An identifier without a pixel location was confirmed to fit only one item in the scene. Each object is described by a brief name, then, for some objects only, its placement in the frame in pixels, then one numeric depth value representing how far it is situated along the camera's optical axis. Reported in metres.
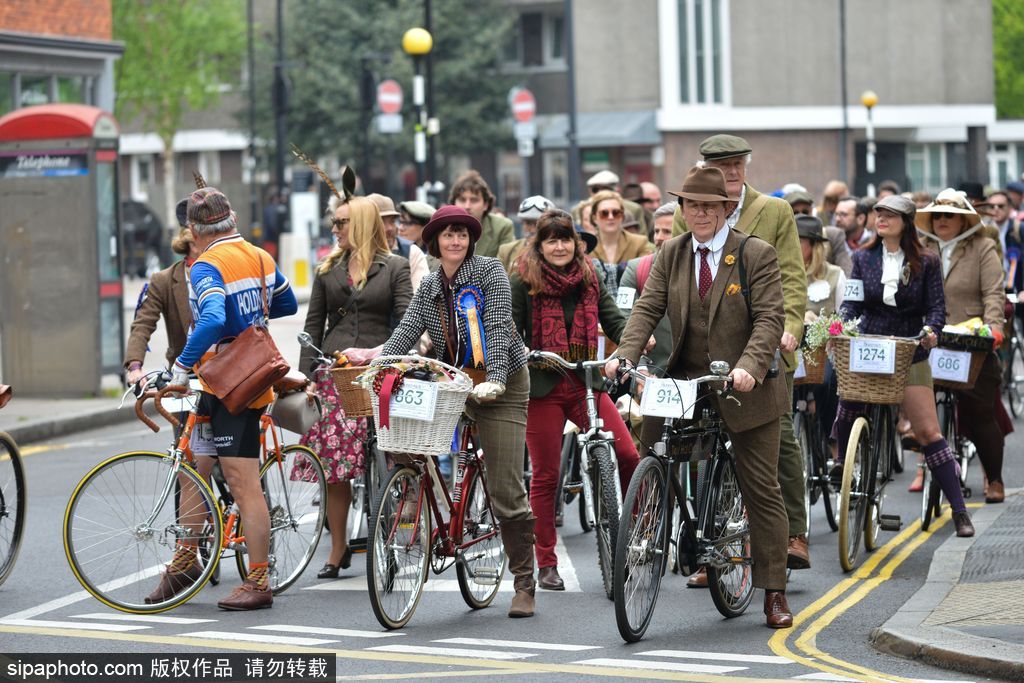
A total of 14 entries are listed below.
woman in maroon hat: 16.48
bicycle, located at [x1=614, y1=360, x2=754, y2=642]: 15.14
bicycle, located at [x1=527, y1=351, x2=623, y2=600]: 16.67
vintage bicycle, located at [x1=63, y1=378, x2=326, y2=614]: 16.37
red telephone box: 35.59
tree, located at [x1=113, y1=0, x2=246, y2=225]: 111.44
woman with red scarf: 17.59
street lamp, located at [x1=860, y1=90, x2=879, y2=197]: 89.56
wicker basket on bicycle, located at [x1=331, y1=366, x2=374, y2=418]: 17.30
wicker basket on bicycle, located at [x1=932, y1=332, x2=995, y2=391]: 21.86
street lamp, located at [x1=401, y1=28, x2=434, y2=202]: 51.28
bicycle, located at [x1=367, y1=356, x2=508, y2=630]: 15.80
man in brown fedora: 15.84
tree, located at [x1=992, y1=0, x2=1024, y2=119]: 137.62
